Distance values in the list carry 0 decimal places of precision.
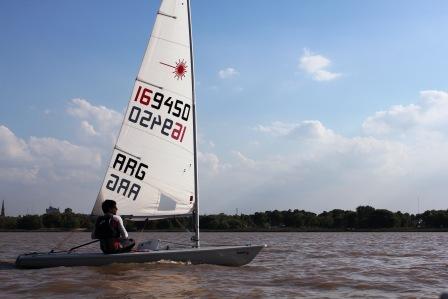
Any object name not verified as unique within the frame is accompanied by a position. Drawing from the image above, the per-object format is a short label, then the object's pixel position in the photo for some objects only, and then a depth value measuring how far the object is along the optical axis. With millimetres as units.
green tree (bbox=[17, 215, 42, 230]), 117250
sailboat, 16422
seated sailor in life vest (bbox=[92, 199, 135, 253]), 14633
